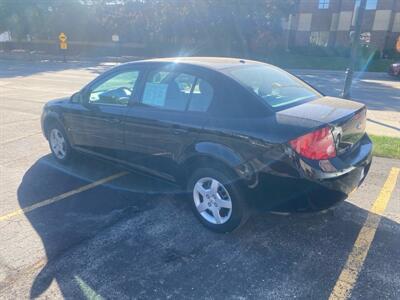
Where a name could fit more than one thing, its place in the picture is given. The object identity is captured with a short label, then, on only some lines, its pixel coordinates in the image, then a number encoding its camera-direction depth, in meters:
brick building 34.72
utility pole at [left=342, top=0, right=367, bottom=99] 6.76
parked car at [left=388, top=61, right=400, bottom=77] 17.47
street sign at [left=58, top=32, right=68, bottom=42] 27.23
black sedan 2.92
